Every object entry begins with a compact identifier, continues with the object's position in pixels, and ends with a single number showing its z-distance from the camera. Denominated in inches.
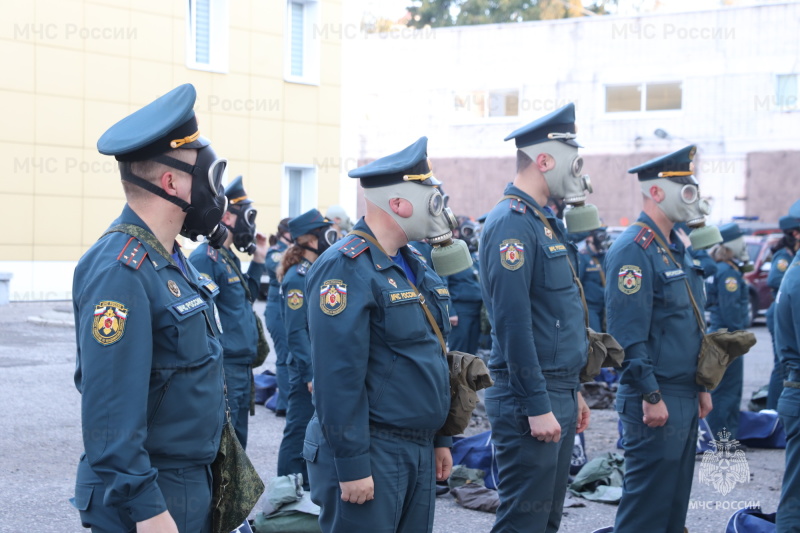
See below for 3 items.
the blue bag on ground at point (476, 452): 297.4
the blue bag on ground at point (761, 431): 361.4
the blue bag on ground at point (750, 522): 225.0
